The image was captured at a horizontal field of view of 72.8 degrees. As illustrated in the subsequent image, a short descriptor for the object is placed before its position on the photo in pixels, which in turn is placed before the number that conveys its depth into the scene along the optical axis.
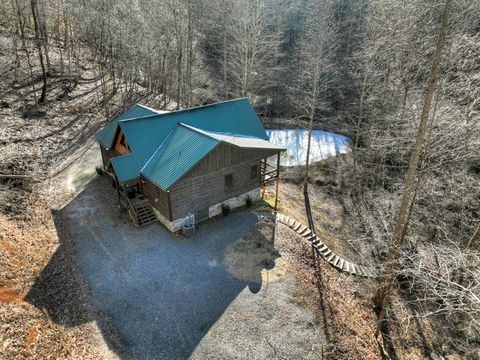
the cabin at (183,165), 16.20
